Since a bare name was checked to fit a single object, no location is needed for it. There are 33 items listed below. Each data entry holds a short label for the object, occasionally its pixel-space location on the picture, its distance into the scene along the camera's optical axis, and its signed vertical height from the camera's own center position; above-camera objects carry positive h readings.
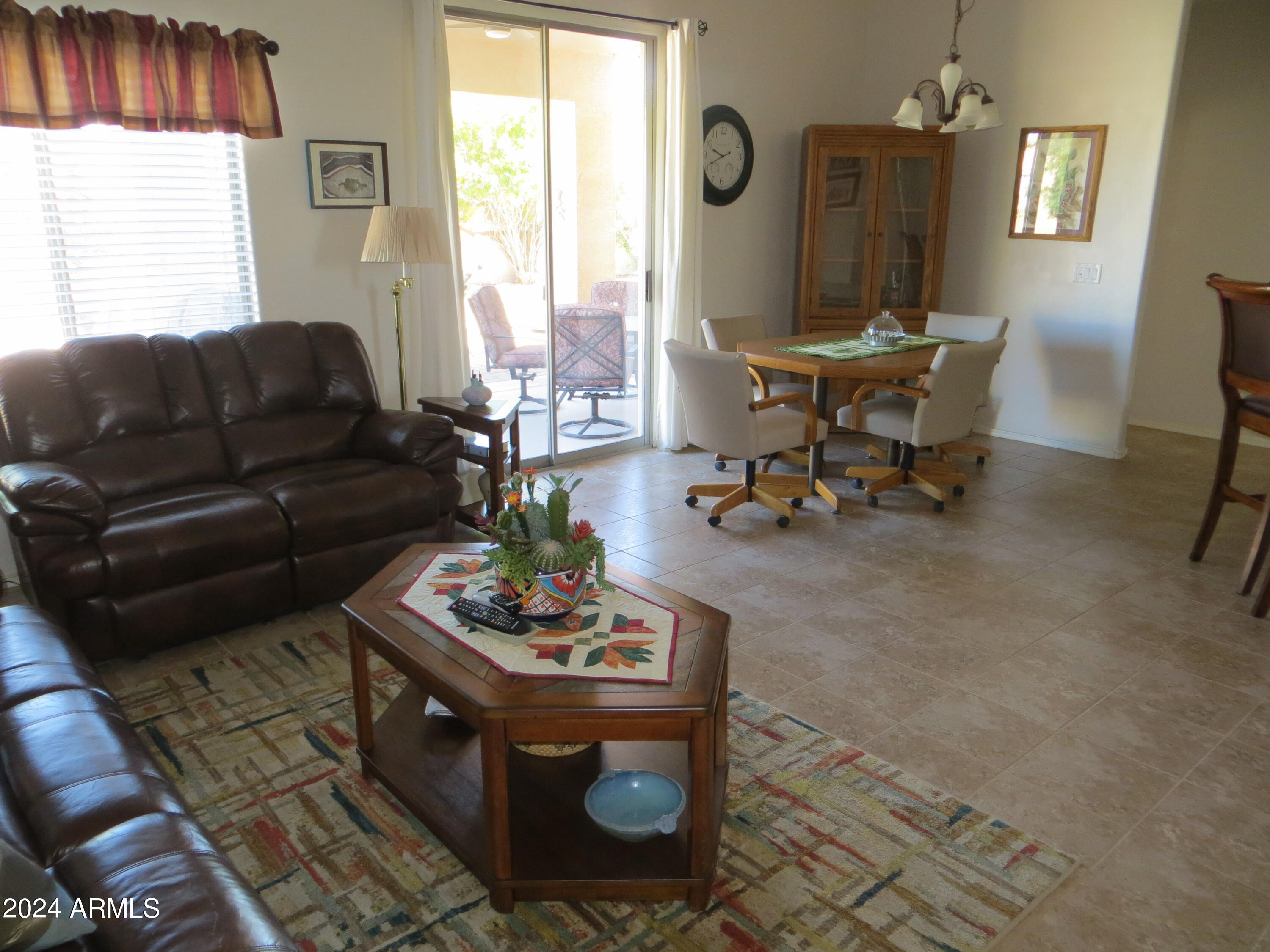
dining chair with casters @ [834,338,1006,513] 4.41 -0.90
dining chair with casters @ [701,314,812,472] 5.18 -0.59
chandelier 4.07 +0.53
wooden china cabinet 5.86 +0.04
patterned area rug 1.95 -1.41
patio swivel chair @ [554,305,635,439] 5.41 -0.75
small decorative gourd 4.19 -0.72
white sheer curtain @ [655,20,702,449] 5.28 +0.05
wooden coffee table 1.88 -1.26
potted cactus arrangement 2.14 -0.73
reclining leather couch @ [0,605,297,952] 1.33 -0.98
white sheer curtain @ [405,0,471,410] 4.30 +0.04
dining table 4.46 -0.64
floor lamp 3.95 -0.04
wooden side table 3.96 -0.83
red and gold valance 3.28 +0.55
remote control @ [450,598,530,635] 2.15 -0.88
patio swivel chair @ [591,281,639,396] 5.48 -0.41
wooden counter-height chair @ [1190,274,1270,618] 3.43 -0.54
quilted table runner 2.00 -0.91
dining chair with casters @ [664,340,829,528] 4.20 -0.89
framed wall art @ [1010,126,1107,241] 5.48 +0.30
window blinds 3.52 -0.04
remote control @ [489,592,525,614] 2.18 -0.86
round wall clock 5.65 +0.45
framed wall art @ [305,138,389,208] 4.15 +0.23
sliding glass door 4.78 +0.05
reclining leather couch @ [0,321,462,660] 2.92 -0.90
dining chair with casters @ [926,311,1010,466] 5.30 -0.55
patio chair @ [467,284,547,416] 4.98 -0.62
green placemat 4.70 -0.60
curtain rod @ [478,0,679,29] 4.71 +1.12
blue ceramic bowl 2.02 -1.25
